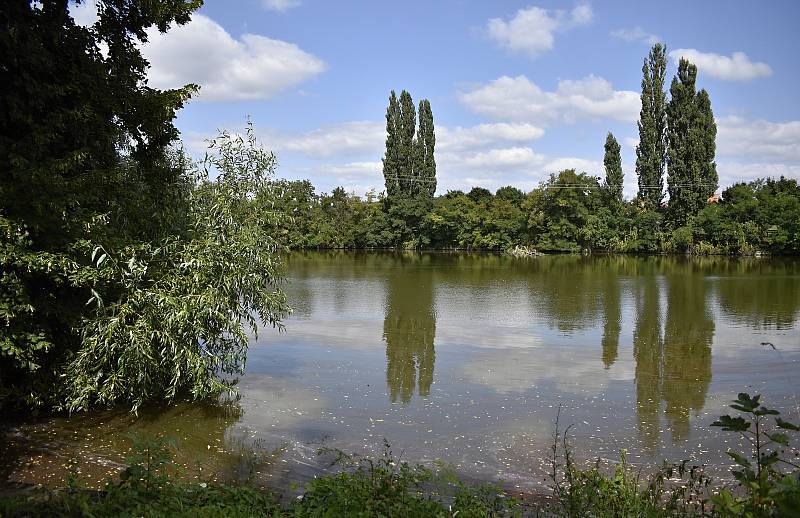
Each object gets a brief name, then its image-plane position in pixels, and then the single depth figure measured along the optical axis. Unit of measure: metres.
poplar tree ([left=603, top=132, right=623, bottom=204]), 62.35
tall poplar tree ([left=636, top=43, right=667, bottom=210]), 58.22
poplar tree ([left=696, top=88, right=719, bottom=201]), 54.72
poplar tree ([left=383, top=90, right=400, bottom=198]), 66.53
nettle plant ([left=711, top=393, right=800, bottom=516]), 3.20
